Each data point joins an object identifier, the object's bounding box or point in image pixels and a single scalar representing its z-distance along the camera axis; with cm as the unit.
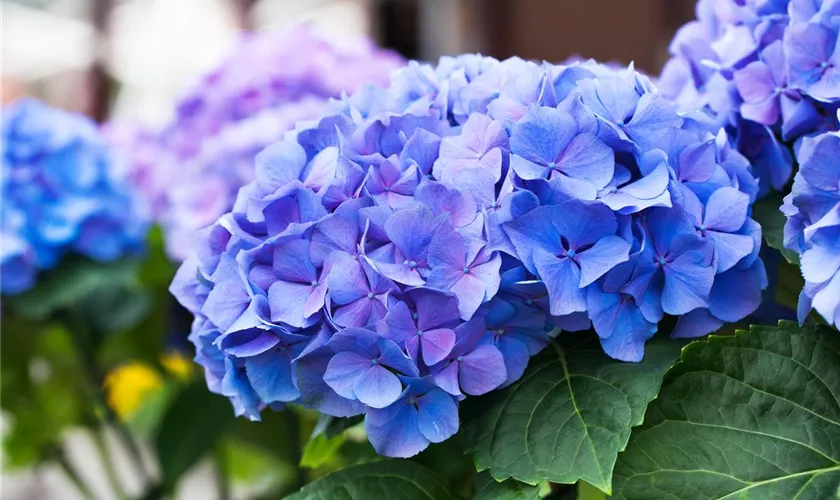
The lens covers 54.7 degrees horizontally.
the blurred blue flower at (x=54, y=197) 76
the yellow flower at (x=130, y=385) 107
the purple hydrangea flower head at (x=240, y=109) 78
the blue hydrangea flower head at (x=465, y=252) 38
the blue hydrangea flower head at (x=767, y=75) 44
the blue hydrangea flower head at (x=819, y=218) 35
